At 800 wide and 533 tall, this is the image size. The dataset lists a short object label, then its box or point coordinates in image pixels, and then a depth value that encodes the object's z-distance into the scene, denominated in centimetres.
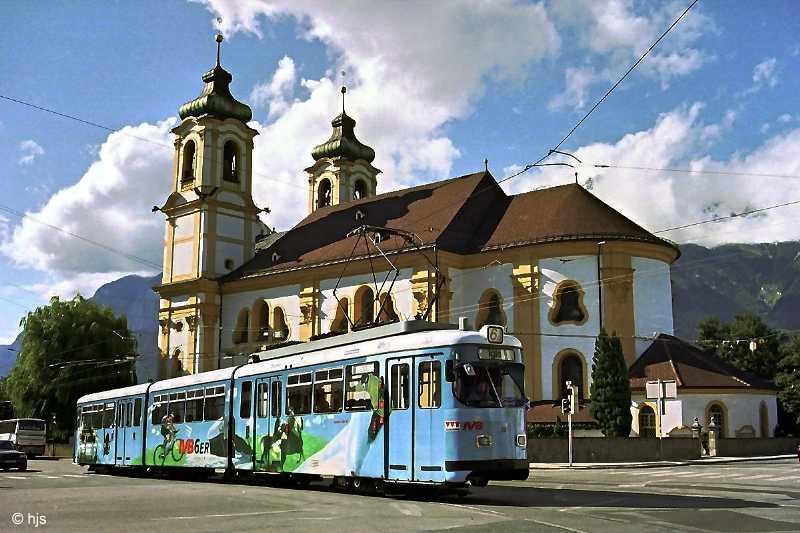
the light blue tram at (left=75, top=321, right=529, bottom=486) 1505
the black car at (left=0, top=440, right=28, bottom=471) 2936
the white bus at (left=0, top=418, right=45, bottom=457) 4888
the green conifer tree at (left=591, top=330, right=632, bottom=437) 3641
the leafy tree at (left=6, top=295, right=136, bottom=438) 5478
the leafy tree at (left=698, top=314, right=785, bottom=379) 7212
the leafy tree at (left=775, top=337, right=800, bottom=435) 6593
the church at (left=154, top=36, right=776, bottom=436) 4091
